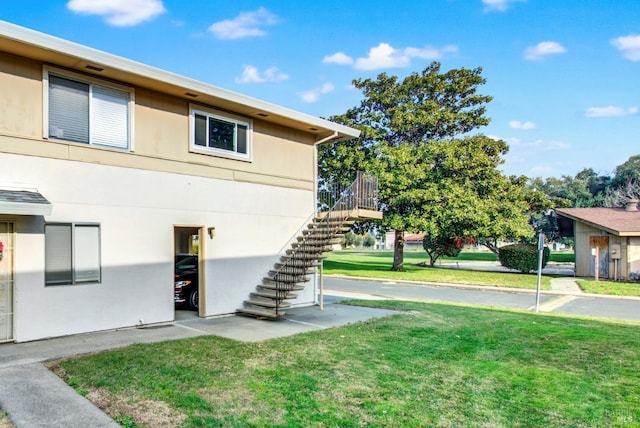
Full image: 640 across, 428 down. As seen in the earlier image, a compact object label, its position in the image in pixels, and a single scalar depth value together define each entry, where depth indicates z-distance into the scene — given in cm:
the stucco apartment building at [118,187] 718
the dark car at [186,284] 1125
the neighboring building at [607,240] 2175
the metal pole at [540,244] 1298
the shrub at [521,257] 2575
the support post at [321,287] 1069
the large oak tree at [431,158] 2284
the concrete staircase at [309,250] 1014
